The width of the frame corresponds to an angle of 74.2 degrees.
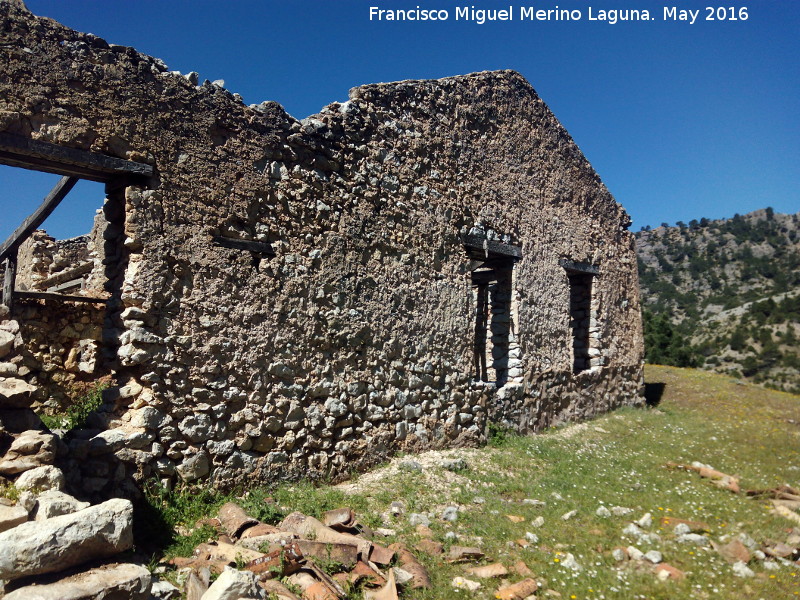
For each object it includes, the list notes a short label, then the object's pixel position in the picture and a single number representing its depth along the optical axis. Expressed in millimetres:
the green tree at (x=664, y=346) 23094
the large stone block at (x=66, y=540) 2400
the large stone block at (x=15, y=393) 3494
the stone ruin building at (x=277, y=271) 4043
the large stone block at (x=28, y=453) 3139
